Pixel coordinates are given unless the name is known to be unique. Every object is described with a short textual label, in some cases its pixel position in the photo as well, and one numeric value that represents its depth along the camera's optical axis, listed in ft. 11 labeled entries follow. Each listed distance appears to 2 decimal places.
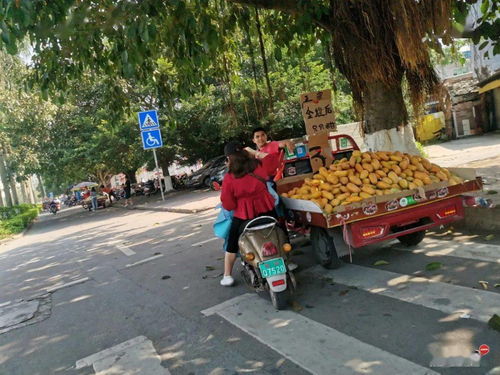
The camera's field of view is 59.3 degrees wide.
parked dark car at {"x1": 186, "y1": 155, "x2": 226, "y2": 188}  84.69
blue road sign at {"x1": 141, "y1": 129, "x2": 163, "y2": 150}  51.62
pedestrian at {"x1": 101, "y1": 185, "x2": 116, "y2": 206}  103.86
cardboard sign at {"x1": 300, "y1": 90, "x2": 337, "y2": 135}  21.36
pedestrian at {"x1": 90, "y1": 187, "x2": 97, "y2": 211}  96.78
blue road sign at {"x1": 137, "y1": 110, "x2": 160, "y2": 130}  51.75
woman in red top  15.76
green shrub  62.81
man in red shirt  20.84
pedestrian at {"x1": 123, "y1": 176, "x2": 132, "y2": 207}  83.97
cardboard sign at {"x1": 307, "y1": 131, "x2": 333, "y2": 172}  21.30
